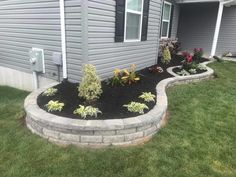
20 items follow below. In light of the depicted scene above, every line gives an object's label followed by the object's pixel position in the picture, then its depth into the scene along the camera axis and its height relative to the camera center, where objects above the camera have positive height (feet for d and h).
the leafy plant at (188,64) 22.66 -3.31
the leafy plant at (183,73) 20.49 -3.83
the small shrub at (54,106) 11.23 -4.02
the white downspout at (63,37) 13.84 -0.61
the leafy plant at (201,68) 22.98 -3.69
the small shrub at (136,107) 11.33 -3.98
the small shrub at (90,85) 11.64 -3.00
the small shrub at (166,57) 24.73 -2.90
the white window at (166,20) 29.78 +1.53
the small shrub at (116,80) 15.34 -3.53
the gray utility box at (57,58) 15.14 -2.13
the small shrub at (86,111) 10.66 -4.04
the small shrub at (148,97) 12.91 -3.91
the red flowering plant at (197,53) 28.91 -2.74
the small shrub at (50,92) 13.35 -3.92
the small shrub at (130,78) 15.88 -3.46
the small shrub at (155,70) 20.33 -3.60
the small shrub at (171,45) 29.04 -1.92
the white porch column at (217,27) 30.27 +0.75
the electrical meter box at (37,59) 16.57 -2.48
